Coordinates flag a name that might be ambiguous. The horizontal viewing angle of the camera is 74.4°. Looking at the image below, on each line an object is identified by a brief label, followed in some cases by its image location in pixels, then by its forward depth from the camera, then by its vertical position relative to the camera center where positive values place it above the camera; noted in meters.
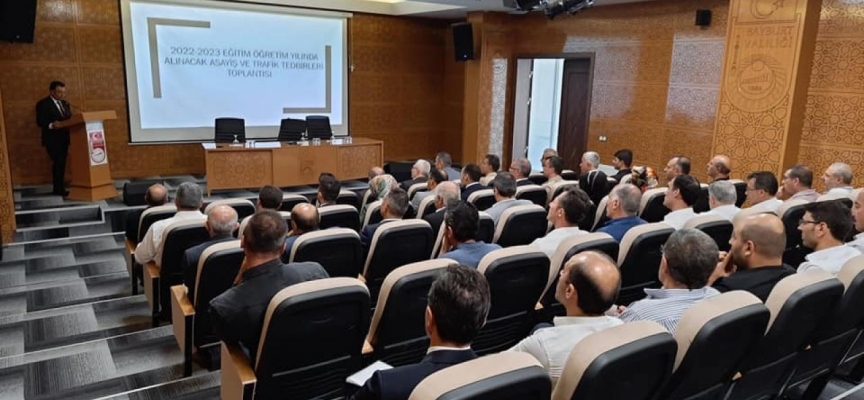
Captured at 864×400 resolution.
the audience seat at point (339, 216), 3.79 -0.74
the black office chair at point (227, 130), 7.89 -0.38
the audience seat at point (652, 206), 4.45 -0.71
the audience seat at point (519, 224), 3.63 -0.73
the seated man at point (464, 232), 2.81 -0.62
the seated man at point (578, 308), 1.71 -0.62
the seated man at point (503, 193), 4.07 -0.61
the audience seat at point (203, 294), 2.73 -0.98
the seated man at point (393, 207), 3.50 -0.61
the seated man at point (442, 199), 3.76 -0.61
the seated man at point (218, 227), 3.00 -0.68
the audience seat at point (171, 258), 3.29 -0.92
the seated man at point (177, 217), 3.48 -0.73
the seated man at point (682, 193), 3.80 -0.52
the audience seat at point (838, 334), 2.29 -0.90
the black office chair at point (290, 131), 8.34 -0.38
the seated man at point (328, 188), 4.31 -0.63
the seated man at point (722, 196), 3.83 -0.54
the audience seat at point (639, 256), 2.87 -0.72
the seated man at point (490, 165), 6.12 -0.59
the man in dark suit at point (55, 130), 6.76 -0.38
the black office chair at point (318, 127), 8.58 -0.33
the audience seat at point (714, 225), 3.23 -0.62
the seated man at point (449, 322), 1.48 -0.59
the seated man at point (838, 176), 4.57 -0.45
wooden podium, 6.58 -0.66
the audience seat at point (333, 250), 2.81 -0.73
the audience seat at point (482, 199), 4.63 -0.72
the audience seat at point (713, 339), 1.70 -0.68
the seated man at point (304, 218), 3.24 -0.64
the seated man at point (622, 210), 3.43 -0.59
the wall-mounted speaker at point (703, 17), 6.73 +1.15
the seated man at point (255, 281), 2.22 -0.72
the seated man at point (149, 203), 4.20 -0.77
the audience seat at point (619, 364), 1.43 -0.64
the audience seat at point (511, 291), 2.45 -0.81
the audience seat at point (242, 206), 4.18 -0.76
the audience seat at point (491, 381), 1.23 -0.60
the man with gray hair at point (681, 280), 2.05 -0.61
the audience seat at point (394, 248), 3.05 -0.76
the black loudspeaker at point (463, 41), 9.32 +1.11
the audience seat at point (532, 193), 4.73 -0.68
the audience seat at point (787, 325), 2.01 -0.75
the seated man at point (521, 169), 5.86 -0.59
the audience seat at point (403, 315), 2.23 -0.84
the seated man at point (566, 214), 3.11 -0.57
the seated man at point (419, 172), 5.70 -0.65
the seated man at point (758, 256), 2.38 -0.59
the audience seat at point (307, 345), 1.99 -0.89
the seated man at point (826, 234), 2.70 -0.56
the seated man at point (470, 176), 5.34 -0.62
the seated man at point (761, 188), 4.13 -0.51
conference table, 7.41 -0.79
